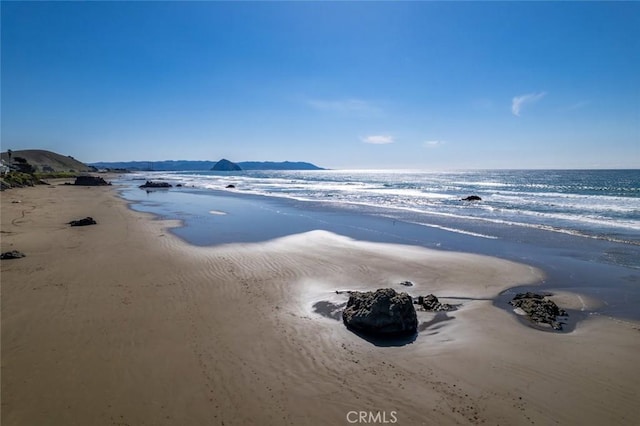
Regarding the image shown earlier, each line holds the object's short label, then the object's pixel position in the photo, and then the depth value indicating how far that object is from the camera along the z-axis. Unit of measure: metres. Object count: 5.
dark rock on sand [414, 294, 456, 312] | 8.50
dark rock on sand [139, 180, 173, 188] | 55.75
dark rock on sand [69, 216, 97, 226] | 18.59
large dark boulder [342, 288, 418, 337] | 7.06
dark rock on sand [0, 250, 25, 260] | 11.74
